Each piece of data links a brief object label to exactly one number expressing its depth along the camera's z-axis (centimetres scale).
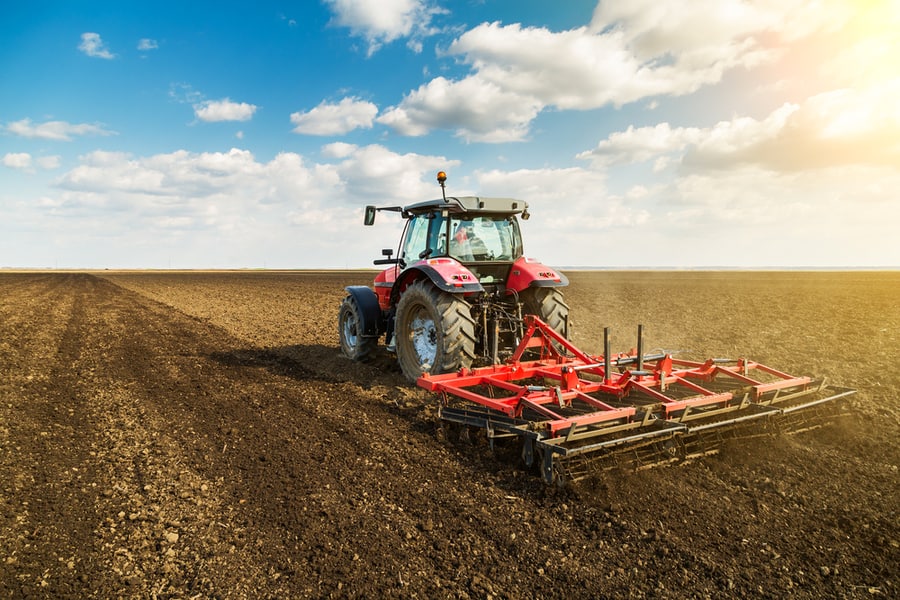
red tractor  604
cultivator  400
